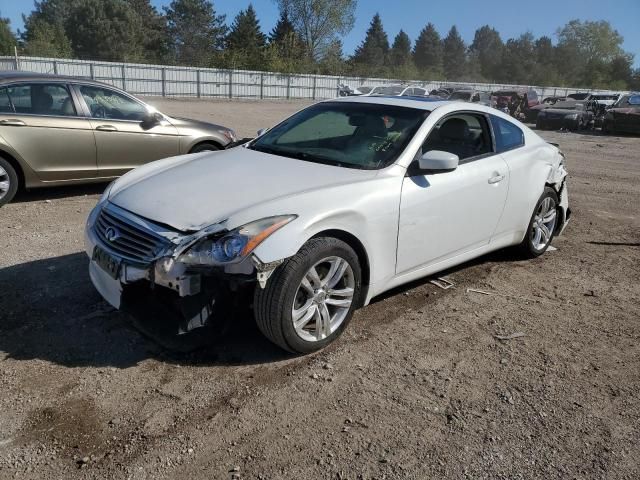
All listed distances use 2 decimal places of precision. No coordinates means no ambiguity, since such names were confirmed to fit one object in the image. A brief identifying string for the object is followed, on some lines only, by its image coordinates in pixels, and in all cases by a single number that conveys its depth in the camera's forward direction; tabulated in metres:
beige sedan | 6.55
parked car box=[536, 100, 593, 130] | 23.44
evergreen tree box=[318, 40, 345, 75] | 64.00
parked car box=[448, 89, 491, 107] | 27.14
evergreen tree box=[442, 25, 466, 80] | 115.79
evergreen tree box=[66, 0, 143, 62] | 64.81
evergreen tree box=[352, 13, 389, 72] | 99.81
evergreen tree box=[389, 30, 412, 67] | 103.31
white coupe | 3.21
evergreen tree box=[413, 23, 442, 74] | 117.12
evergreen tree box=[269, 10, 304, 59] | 59.88
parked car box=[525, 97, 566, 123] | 25.34
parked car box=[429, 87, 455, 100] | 29.87
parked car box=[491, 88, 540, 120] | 29.18
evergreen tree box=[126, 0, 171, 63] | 70.25
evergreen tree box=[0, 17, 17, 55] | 47.83
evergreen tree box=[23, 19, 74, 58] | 47.50
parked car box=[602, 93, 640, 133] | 21.47
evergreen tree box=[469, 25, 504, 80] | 109.69
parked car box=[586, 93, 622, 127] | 25.10
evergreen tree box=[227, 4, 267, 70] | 55.22
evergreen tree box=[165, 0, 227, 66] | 75.69
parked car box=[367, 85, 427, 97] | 28.05
